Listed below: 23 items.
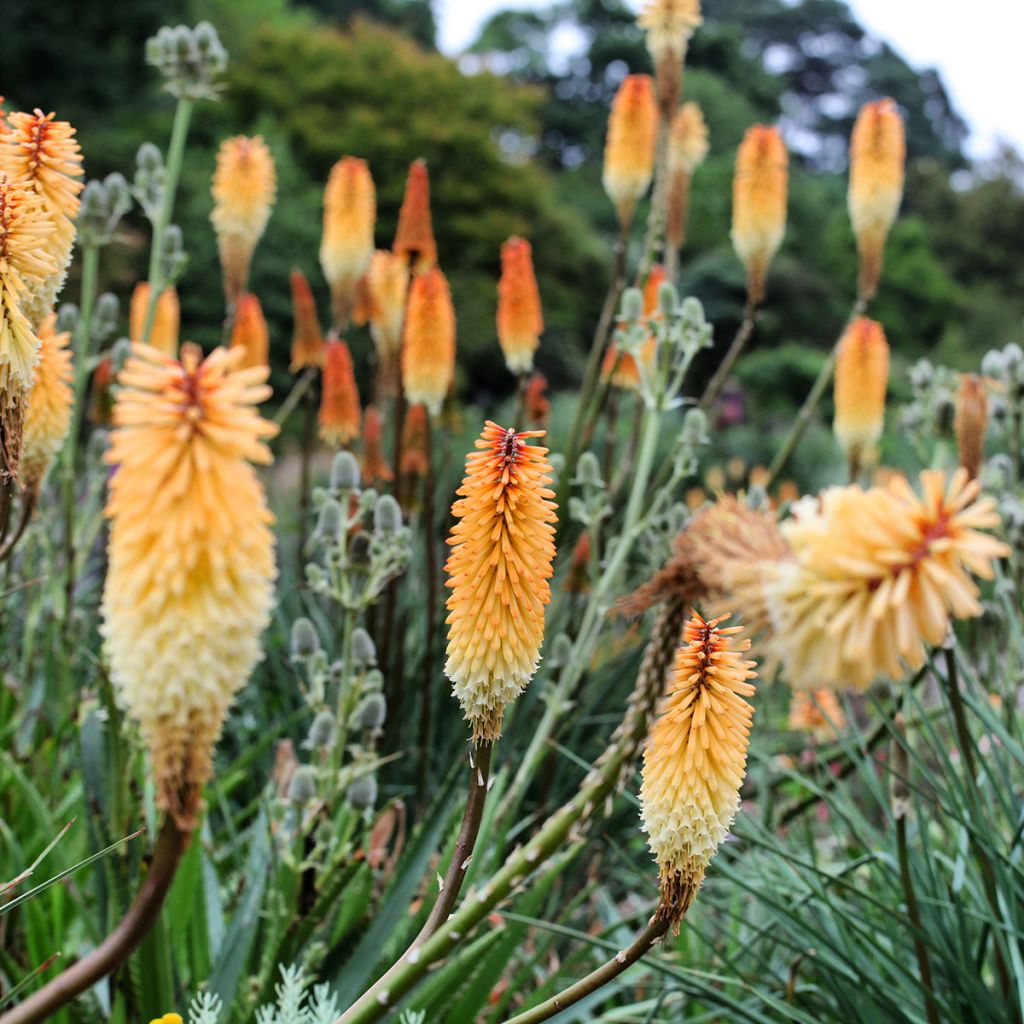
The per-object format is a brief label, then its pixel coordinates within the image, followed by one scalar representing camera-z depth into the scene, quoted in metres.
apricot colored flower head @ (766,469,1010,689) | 0.81
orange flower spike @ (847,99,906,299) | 4.49
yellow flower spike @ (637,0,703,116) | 4.42
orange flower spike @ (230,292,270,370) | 4.53
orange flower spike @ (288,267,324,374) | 4.91
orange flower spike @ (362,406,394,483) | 3.92
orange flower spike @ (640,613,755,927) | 1.24
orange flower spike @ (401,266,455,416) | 3.66
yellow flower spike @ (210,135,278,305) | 4.13
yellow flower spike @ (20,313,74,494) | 1.87
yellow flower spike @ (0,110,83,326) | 1.35
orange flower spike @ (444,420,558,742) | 1.17
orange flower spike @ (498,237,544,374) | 4.04
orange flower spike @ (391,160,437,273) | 3.84
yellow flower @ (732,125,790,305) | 4.45
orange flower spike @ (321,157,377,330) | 4.28
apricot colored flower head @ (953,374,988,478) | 3.06
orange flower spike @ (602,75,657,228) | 4.45
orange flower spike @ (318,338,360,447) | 4.17
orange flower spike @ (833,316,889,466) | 4.38
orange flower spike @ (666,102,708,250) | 4.69
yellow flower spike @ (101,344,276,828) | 0.85
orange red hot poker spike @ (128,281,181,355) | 4.32
